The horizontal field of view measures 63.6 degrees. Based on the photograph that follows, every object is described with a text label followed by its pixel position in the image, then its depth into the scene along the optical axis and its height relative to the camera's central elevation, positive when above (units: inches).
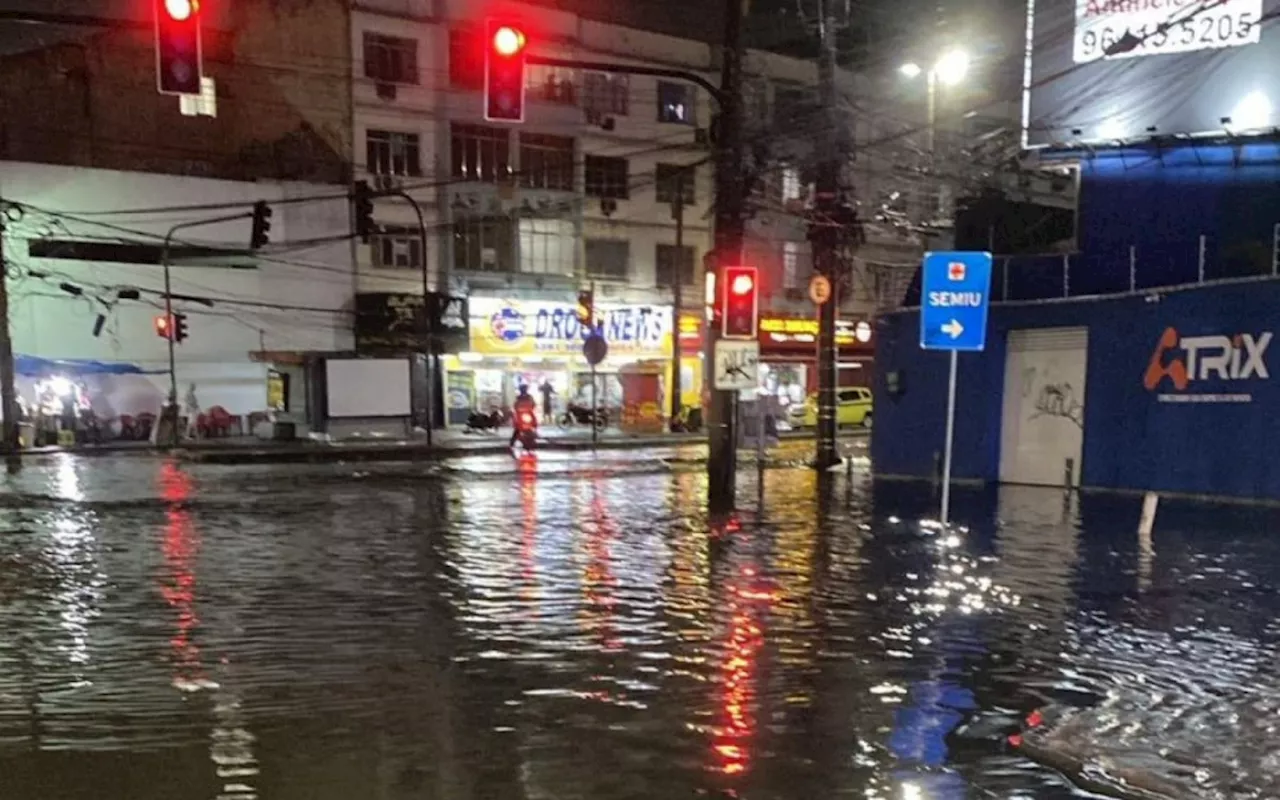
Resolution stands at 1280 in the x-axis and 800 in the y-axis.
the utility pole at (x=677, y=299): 1574.1 +75.1
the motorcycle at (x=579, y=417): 1653.5 -114.0
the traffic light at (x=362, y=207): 946.7 +127.2
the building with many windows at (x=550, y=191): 1515.7 +241.7
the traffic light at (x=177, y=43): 431.8 +125.8
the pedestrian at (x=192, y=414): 1402.6 -97.9
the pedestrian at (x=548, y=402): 1654.8 -90.5
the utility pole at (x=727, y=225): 634.8 +76.9
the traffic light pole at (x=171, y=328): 1244.5 +18.2
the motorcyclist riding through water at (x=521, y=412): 1208.2 -77.7
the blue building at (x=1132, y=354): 654.5 -2.8
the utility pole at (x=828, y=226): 844.0 +101.9
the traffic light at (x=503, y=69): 463.5 +124.7
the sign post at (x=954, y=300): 516.7 +24.8
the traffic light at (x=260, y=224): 948.6 +111.6
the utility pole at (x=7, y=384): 1152.2 -48.4
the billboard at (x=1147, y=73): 750.5 +213.9
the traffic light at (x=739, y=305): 625.9 +25.8
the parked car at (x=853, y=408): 1700.3 -98.9
